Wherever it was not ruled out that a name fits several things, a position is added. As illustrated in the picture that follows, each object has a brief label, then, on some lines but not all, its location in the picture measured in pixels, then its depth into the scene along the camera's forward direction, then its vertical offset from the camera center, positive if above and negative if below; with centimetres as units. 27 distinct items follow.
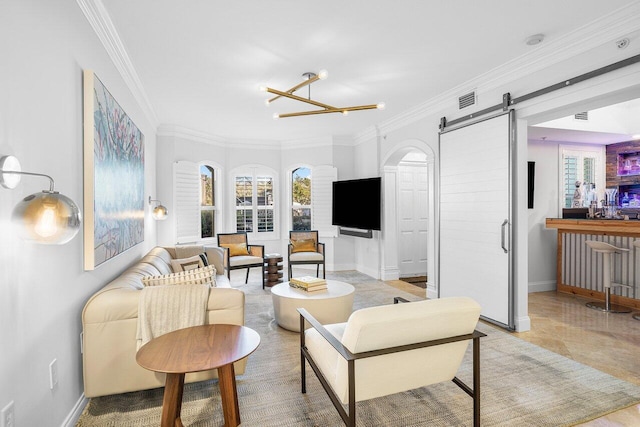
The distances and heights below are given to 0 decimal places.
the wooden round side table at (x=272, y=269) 559 -91
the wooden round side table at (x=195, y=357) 166 -71
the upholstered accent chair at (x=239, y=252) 528 -64
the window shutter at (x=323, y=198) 694 +28
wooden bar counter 427 -65
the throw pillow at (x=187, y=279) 256 -50
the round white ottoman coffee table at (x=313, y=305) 346 -93
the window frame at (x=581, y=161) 543 +79
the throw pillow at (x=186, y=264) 395 -58
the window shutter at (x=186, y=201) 608 +21
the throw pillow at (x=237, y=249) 558 -58
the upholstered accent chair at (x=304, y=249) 573 -63
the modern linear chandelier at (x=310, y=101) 303 +106
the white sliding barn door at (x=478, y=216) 362 -6
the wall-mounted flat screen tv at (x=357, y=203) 596 +15
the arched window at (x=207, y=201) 675 +22
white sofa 214 -81
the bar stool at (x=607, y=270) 419 -71
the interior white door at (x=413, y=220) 647 -16
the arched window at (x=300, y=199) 739 +28
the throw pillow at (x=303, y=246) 595 -58
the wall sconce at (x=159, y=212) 466 +1
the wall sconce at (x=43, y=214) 125 +0
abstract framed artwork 226 +28
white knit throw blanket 218 -61
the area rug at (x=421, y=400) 210 -124
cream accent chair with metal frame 171 -72
